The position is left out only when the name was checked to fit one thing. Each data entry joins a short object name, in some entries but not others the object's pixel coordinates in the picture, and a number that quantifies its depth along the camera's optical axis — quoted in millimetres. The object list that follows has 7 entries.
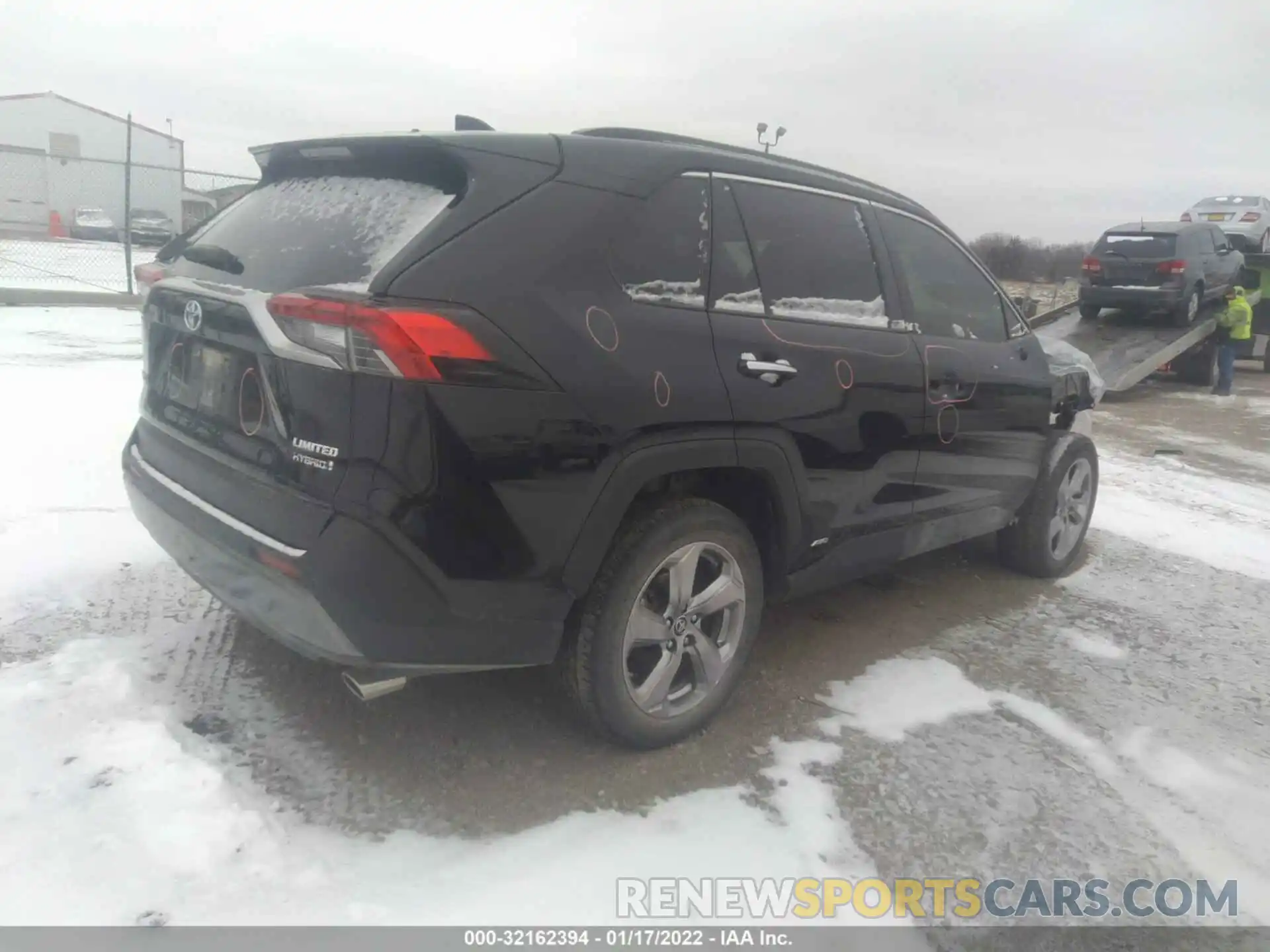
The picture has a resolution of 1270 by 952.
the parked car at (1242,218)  18875
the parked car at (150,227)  22297
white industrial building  21297
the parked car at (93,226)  24453
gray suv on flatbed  12820
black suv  2314
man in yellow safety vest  13117
